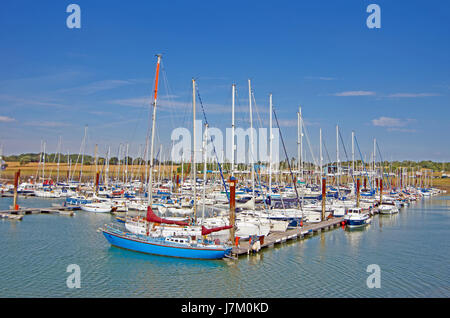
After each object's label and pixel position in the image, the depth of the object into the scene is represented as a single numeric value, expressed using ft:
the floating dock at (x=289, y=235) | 108.88
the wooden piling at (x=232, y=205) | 108.06
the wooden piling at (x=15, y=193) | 183.48
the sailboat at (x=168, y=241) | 101.35
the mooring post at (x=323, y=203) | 173.89
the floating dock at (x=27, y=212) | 168.28
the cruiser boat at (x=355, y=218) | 167.32
